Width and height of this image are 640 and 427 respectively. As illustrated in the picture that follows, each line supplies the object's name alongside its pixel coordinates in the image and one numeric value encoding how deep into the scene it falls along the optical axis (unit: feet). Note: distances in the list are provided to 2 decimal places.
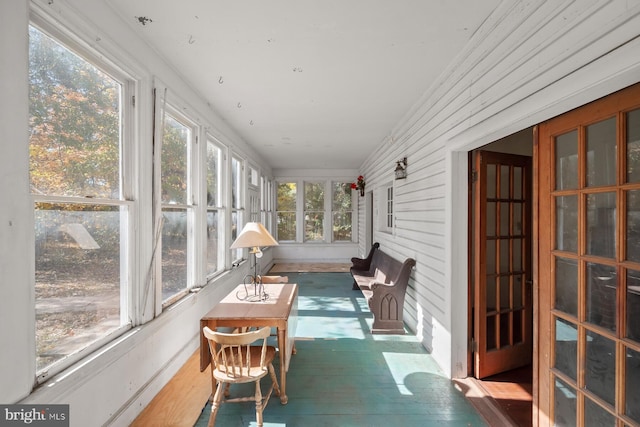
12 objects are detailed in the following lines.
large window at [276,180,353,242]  32.17
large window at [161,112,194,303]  9.52
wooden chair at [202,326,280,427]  6.84
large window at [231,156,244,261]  17.16
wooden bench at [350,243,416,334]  13.14
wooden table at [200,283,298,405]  7.91
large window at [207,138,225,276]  13.33
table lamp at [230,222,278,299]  8.64
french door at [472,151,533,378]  9.14
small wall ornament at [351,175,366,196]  27.96
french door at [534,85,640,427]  4.59
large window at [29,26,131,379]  5.27
